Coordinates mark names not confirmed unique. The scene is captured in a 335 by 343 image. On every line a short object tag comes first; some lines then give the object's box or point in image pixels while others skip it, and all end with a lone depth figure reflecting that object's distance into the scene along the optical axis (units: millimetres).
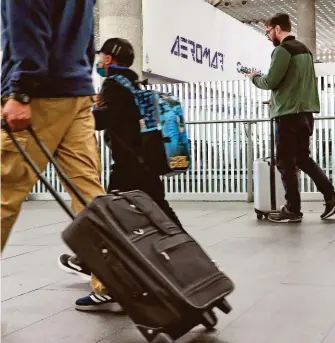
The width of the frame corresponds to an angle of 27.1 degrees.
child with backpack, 3930
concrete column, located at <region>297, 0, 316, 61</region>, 25719
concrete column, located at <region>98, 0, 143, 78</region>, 10938
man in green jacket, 6363
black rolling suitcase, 2305
